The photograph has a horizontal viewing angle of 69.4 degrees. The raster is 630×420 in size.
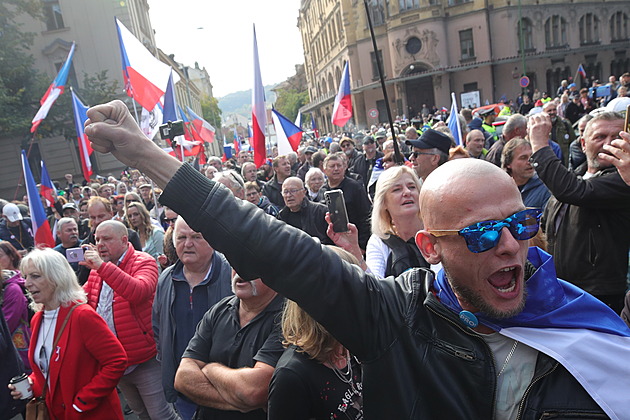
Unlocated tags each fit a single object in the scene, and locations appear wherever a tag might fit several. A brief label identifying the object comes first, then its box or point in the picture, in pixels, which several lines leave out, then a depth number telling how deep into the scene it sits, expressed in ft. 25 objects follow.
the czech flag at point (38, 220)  22.07
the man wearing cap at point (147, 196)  28.86
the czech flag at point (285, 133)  32.58
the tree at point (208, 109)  262.88
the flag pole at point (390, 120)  15.52
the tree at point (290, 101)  275.59
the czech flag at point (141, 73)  26.68
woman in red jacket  10.54
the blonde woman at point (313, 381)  6.35
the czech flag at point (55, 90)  34.73
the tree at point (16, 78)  77.36
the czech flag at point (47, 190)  35.96
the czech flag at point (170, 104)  28.53
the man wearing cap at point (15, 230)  25.45
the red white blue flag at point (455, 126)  25.31
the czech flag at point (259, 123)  24.41
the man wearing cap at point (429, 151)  14.69
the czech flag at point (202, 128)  49.34
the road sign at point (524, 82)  69.36
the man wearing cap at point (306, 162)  34.32
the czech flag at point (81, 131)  32.42
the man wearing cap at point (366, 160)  30.01
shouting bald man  4.10
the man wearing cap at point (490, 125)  32.55
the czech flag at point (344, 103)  39.24
